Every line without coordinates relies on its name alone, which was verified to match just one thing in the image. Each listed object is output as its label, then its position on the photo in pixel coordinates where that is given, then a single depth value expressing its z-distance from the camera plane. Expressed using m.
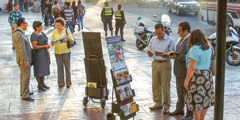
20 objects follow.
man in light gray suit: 8.09
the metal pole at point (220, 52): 4.35
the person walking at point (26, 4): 38.53
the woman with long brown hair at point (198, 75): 5.97
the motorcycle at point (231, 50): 11.91
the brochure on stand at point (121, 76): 6.66
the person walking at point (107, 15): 18.47
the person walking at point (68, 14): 18.33
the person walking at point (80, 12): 21.55
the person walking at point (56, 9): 21.77
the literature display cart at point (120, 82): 6.64
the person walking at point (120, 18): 17.48
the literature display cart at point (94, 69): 7.45
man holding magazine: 7.27
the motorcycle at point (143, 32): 14.87
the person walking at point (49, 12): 23.42
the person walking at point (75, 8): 21.47
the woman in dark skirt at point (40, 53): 8.74
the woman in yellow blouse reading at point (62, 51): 8.99
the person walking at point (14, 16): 14.69
